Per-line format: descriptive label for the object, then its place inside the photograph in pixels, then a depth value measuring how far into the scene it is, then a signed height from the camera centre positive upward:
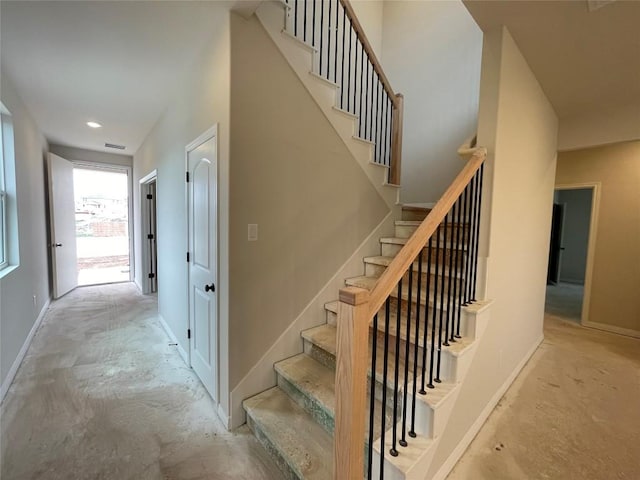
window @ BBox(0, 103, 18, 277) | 2.56 +0.15
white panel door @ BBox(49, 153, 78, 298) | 4.31 -0.19
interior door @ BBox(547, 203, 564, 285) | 6.59 -0.49
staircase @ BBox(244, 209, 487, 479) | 1.36 -1.08
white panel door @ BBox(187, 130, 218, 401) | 1.98 -0.32
